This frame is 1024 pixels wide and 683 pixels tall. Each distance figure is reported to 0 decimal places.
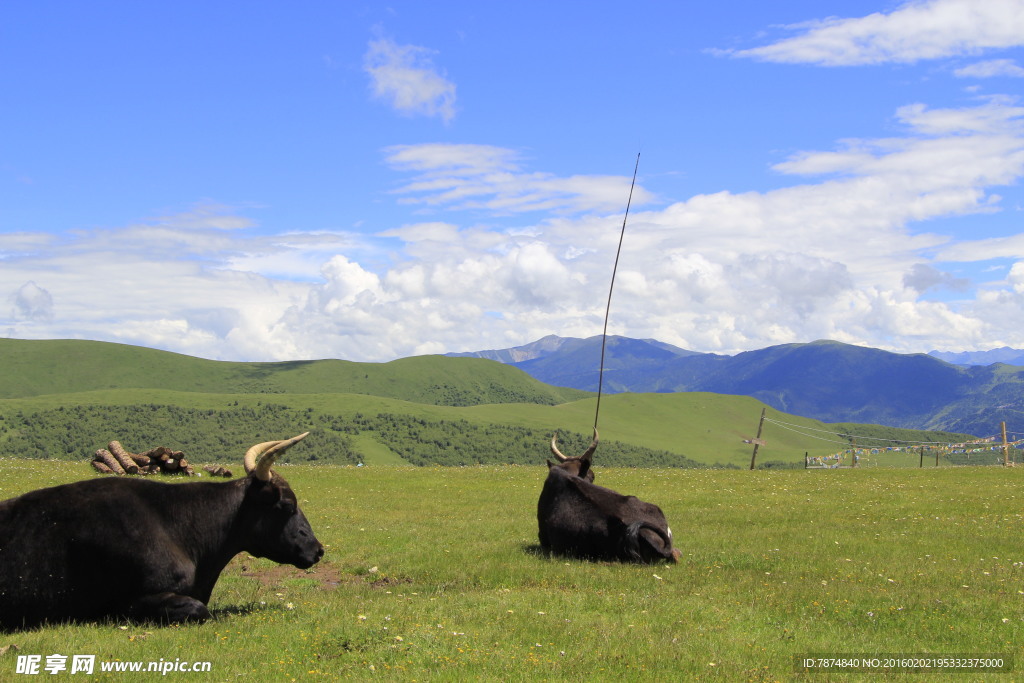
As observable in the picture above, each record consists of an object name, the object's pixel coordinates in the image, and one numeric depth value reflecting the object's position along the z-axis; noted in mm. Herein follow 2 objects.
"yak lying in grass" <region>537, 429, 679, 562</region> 16078
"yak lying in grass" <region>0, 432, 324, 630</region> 10711
